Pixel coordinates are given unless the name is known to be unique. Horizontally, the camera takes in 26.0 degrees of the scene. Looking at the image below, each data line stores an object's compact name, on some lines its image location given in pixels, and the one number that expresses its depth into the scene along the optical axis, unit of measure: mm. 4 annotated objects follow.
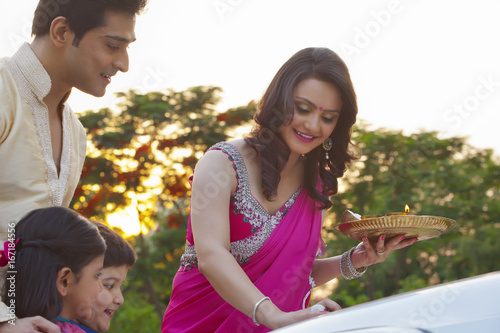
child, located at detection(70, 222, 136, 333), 2478
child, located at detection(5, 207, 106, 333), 2353
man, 2391
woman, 2605
